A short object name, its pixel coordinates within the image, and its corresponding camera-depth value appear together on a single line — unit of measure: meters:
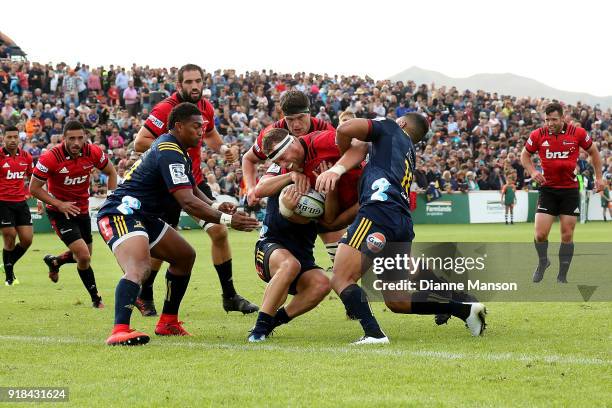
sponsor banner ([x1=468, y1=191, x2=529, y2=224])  34.19
